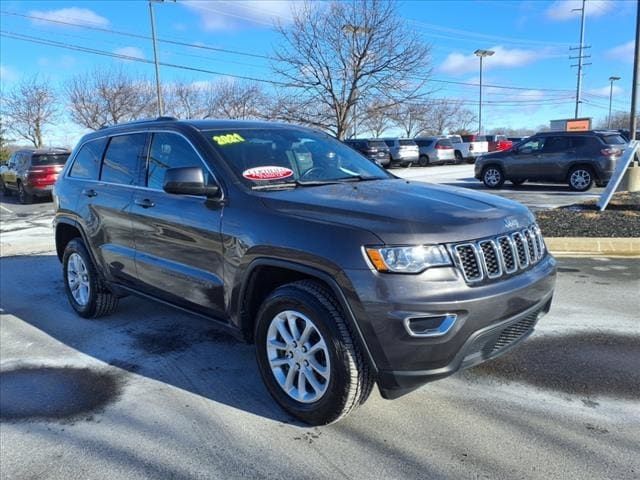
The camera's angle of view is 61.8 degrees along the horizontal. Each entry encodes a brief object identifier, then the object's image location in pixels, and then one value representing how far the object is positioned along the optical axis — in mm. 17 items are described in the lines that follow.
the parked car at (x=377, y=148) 28438
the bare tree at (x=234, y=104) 40250
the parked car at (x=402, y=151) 30047
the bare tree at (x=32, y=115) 40094
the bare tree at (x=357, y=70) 22547
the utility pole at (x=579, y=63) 42706
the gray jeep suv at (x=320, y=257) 2662
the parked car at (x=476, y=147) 32344
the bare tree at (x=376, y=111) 24328
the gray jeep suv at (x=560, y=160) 14562
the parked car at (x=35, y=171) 16391
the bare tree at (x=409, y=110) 25531
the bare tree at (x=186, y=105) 43156
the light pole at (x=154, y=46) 26516
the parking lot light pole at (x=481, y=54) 51031
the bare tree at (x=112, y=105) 38562
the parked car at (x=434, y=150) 30703
